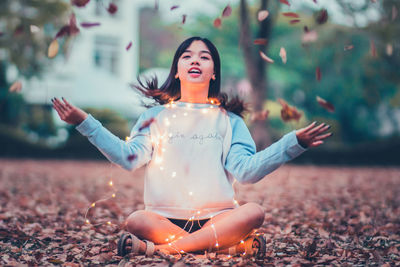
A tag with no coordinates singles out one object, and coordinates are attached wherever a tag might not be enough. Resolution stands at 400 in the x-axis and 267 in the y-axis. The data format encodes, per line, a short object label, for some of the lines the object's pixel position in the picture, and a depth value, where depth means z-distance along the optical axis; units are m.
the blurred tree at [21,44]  13.70
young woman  2.90
